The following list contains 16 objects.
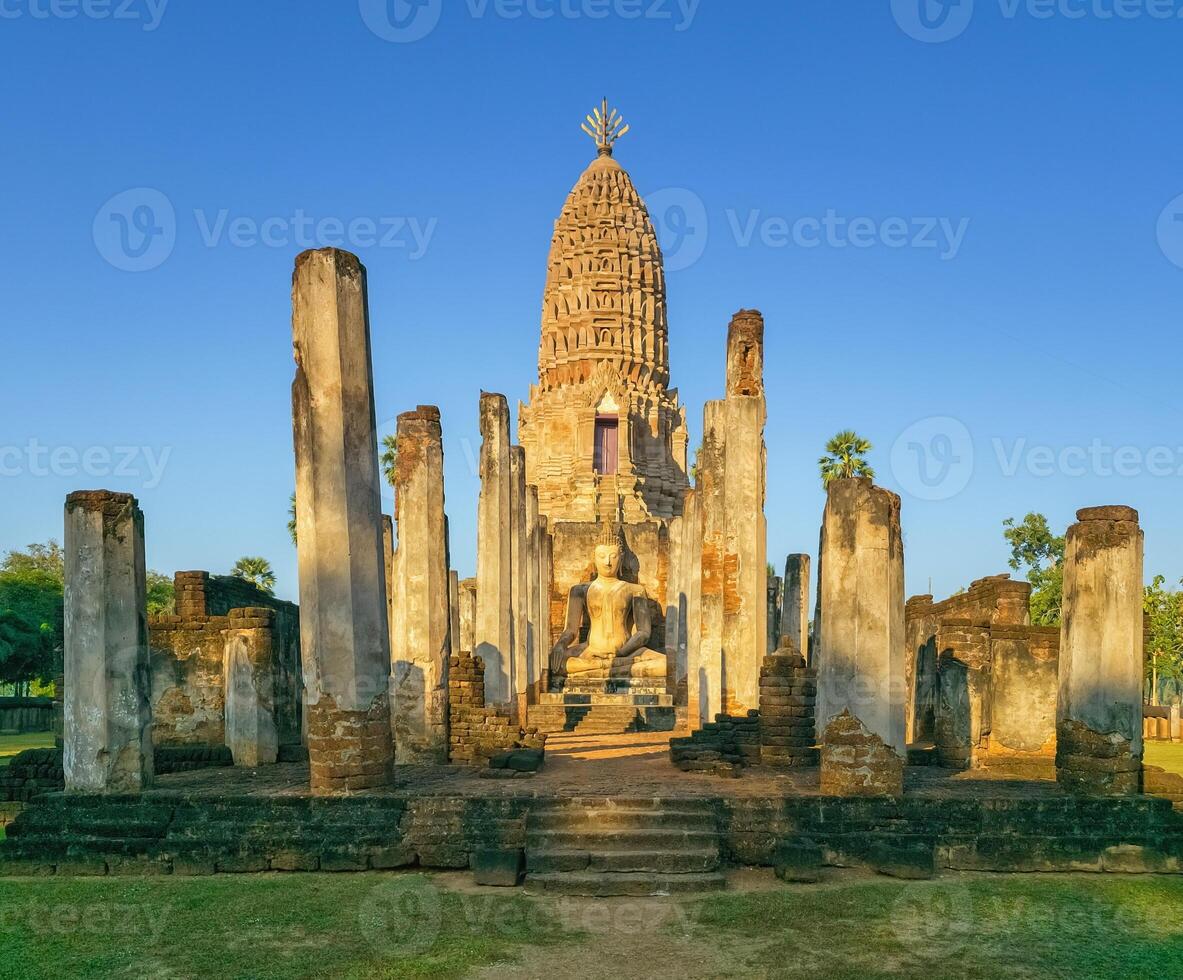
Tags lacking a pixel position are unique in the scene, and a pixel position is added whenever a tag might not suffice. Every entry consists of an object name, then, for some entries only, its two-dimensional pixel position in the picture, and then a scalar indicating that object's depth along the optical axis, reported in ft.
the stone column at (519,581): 63.16
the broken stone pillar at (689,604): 57.77
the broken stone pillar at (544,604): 85.85
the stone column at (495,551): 55.83
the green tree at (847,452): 118.52
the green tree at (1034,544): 150.30
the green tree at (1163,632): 101.96
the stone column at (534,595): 75.56
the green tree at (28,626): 109.70
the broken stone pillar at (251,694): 43.14
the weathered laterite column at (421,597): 42.75
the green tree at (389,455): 131.54
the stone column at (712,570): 52.95
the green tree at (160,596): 147.43
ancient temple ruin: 30.27
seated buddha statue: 88.22
